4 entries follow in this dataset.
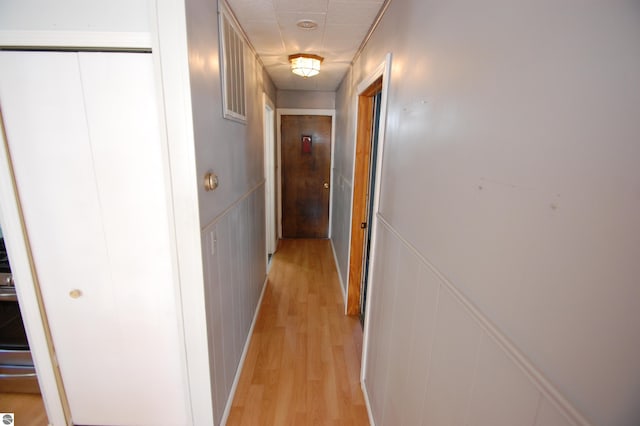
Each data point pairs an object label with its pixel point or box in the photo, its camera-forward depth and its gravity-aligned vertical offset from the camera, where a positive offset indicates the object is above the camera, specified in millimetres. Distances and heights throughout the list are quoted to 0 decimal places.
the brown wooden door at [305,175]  4277 -339
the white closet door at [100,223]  1162 -342
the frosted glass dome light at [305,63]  2441 +787
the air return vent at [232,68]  1521 +502
